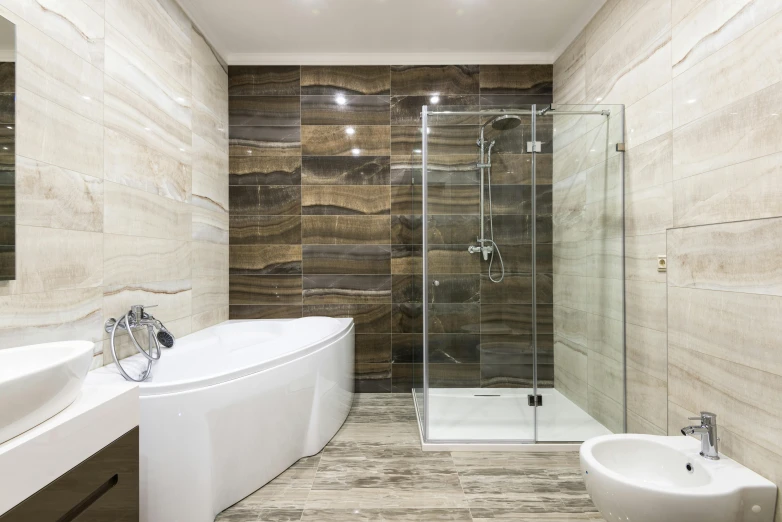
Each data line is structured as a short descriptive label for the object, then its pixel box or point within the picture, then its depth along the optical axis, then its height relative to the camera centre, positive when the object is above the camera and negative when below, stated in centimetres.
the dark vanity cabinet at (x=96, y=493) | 95 -60
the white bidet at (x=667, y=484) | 132 -77
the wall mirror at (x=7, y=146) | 138 +39
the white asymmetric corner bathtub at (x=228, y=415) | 159 -70
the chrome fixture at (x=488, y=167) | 240 +54
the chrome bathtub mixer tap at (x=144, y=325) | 189 -32
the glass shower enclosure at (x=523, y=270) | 240 -6
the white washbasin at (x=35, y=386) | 88 -30
